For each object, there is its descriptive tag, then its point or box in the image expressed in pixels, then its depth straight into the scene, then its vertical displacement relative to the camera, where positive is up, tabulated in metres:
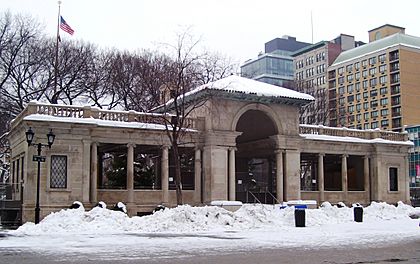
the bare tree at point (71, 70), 50.94 +9.78
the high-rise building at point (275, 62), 151.25 +31.69
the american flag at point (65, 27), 44.41 +11.79
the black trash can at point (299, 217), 29.53 -1.97
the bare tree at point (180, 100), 32.03 +5.28
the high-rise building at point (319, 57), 134.00 +29.46
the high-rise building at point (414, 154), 105.25 +4.71
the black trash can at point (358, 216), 34.25 -2.21
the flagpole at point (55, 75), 47.05 +8.75
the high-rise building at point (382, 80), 116.06 +21.20
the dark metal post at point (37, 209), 27.82 -1.52
